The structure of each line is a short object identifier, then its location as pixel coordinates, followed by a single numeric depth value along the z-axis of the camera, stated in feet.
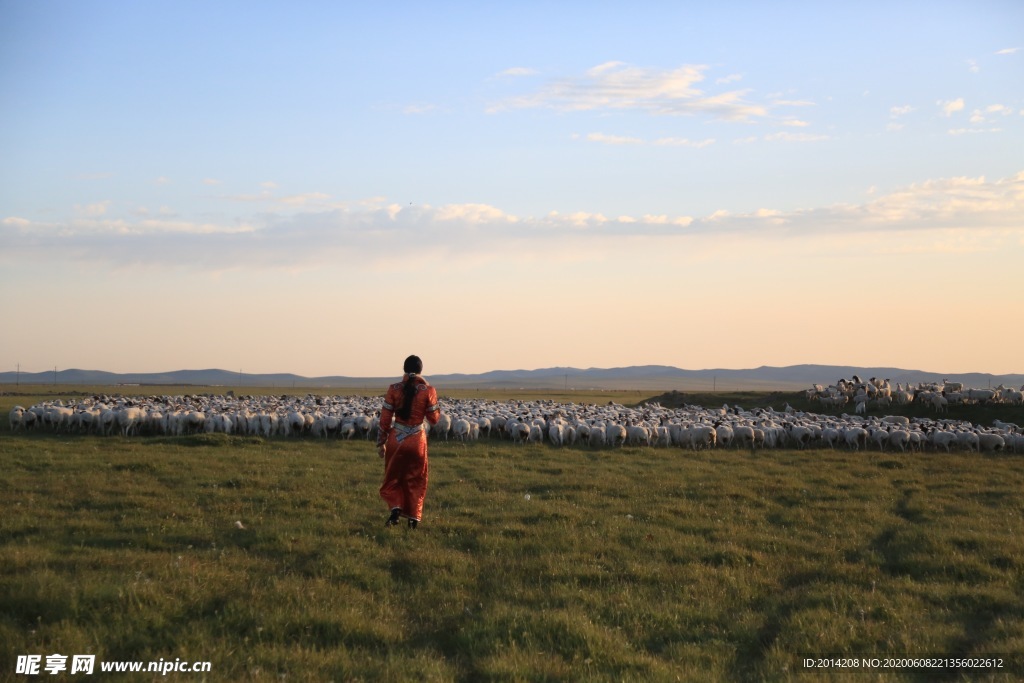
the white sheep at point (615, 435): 93.27
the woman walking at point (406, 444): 39.99
